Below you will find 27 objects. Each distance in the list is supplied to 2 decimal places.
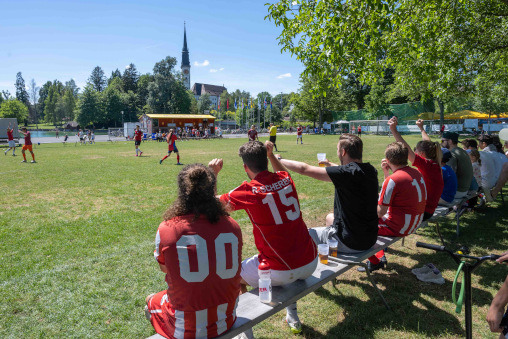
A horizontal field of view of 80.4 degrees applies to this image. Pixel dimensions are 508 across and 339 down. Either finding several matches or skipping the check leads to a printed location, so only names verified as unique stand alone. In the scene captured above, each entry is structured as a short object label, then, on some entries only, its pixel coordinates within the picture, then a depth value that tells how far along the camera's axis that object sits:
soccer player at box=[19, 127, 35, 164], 16.37
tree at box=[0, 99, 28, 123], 75.19
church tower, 134.12
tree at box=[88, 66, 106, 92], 108.88
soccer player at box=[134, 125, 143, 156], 19.81
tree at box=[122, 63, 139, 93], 93.38
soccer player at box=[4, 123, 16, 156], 20.50
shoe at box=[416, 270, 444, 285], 4.02
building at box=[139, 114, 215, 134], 43.59
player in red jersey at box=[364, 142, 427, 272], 3.77
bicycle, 1.85
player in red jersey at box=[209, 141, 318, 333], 2.58
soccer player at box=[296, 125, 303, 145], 29.64
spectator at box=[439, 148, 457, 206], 5.56
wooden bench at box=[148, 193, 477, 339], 2.29
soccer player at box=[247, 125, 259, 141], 20.38
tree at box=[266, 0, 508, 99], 6.90
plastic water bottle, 2.55
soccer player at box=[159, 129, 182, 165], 16.11
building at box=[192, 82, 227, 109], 151.20
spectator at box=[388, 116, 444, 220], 4.67
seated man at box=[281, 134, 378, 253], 3.09
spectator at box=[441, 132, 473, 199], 6.00
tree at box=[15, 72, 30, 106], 107.19
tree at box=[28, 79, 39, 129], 98.88
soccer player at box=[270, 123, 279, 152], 21.48
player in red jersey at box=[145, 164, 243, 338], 1.95
